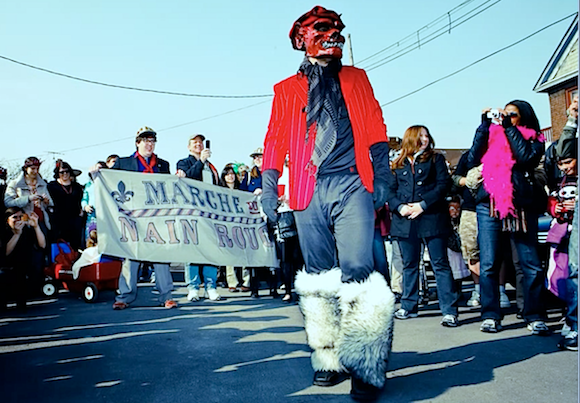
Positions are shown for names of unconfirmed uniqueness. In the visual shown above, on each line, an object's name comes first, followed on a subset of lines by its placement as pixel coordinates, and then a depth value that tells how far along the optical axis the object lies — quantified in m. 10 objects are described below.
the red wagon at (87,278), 8.20
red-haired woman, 5.88
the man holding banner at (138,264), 7.27
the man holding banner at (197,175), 8.05
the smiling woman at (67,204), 10.38
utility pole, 26.52
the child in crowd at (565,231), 4.58
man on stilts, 3.55
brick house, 26.80
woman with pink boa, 5.09
